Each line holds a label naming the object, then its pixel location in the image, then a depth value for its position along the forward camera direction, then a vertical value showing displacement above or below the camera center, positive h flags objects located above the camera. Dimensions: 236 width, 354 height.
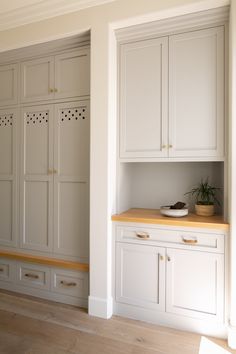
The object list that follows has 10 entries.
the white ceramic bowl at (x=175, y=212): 2.10 -0.31
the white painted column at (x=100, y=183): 2.12 -0.07
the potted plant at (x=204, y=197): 2.19 -0.21
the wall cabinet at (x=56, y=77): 2.35 +0.96
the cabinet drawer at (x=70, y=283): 2.32 -1.01
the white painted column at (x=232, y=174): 1.78 +0.01
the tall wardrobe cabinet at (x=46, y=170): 2.36 +0.05
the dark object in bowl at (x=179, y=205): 2.18 -0.26
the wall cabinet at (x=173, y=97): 1.98 +0.64
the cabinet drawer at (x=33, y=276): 2.49 -1.01
